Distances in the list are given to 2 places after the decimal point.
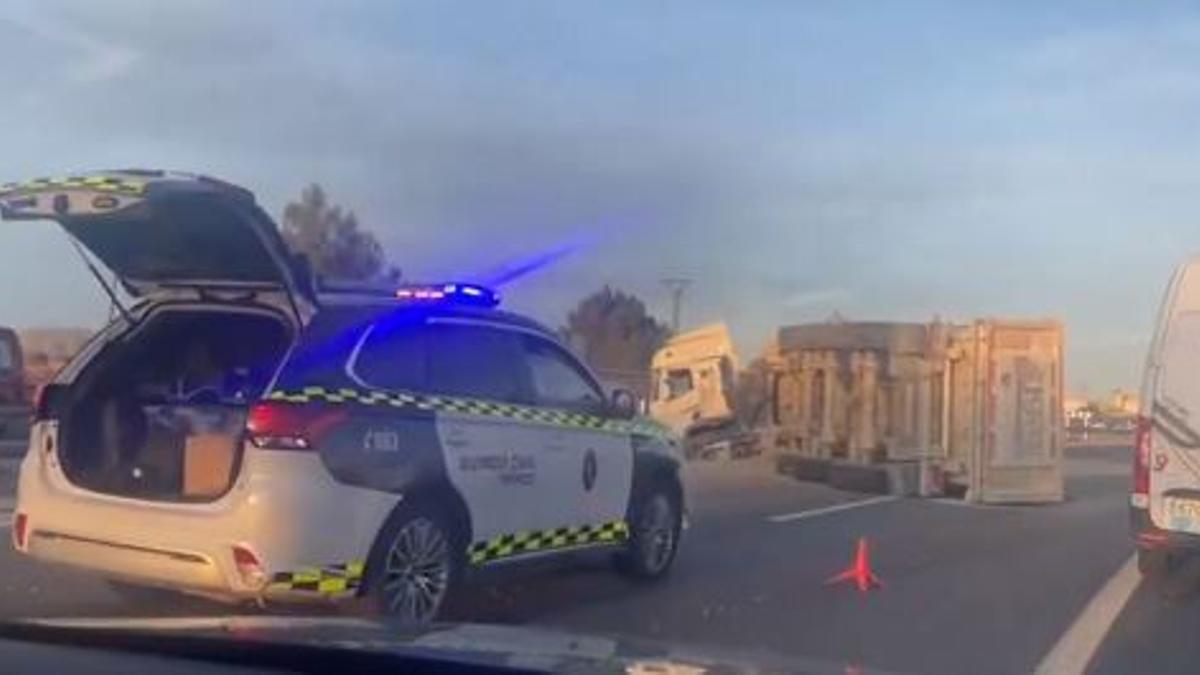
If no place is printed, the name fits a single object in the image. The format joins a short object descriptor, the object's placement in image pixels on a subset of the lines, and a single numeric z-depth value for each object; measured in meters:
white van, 11.54
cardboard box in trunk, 8.61
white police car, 8.27
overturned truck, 21.31
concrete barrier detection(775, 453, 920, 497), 22.55
